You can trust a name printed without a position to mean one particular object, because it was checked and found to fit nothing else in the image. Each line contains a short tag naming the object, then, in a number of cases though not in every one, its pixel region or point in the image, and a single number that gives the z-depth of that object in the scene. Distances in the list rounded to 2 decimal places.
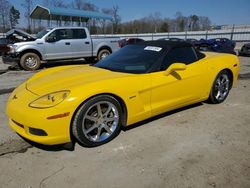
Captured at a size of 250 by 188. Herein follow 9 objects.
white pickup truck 7.71
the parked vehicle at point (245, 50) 12.21
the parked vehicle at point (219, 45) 14.29
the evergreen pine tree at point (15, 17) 33.48
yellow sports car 2.28
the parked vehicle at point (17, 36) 8.22
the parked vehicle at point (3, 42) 10.89
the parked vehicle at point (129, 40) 15.94
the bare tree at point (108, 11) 50.34
